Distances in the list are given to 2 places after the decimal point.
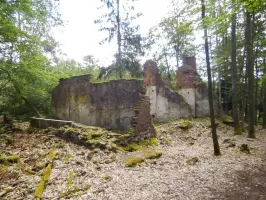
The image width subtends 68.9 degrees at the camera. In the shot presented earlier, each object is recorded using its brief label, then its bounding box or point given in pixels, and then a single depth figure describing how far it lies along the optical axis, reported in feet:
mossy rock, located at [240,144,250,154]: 25.45
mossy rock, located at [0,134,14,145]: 27.02
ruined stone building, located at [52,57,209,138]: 30.89
